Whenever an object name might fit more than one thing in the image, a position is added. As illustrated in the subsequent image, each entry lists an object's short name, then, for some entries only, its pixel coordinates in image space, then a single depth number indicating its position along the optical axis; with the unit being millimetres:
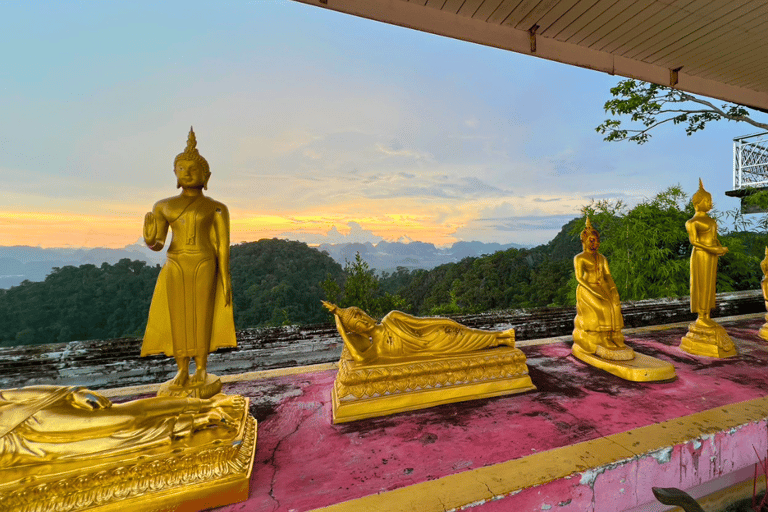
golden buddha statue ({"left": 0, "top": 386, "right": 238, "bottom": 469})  1072
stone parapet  2293
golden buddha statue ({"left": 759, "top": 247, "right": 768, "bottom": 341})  3061
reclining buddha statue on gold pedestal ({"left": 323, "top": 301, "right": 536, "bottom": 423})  1787
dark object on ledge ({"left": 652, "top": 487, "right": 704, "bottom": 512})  1048
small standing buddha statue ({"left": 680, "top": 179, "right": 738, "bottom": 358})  2596
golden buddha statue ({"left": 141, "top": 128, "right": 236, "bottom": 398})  1676
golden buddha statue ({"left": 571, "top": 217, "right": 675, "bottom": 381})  2295
